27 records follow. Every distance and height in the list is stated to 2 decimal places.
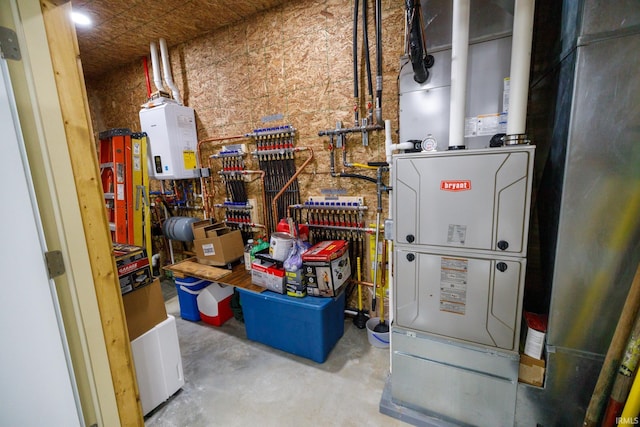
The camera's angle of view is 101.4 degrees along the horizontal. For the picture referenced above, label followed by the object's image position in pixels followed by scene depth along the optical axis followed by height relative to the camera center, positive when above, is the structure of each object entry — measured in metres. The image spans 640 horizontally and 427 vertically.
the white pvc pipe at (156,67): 3.18 +1.40
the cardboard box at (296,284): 2.16 -0.90
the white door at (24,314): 0.98 -0.52
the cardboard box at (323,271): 2.11 -0.78
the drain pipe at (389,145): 1.76 +0.17
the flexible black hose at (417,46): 1.48 +0.75
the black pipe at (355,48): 2.12 +1.04
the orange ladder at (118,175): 2.83 +0.09
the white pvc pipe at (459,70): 1.45 +0.56
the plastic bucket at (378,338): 2.31 -1.47
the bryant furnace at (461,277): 1.34 -0.60
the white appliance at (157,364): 1.70 -1.23
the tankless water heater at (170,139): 3.04 +0.49
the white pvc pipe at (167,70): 3.12 +1.35
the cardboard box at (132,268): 1.55 -0.52
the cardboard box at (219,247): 2.70 -0.72
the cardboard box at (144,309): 1.63 -0.82
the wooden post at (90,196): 1.08 -0.05
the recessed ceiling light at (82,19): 2.48 +1.59
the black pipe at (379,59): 1.99 +0.91
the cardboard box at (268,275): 2.22 -0.85
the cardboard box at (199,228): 2.80 -0.53
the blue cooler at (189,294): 2.73 -1.22
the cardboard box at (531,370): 1.39 -1.09
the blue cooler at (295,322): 2.09 -1.23
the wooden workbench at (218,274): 2.39 -0.93
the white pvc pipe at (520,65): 1.31 +0.51
